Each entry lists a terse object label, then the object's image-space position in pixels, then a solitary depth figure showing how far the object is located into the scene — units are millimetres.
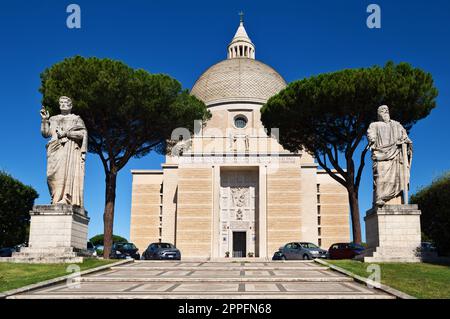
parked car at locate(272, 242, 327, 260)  23656
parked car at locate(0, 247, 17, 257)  26905
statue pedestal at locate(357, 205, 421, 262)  14266
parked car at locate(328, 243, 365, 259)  21797
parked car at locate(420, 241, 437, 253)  14078
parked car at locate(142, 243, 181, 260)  24562
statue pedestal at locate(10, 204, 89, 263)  14172
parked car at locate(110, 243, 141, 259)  28672
